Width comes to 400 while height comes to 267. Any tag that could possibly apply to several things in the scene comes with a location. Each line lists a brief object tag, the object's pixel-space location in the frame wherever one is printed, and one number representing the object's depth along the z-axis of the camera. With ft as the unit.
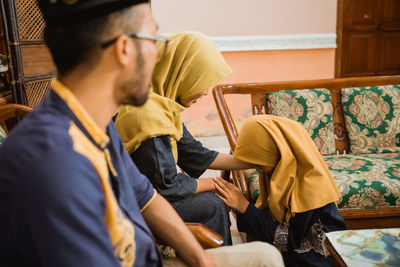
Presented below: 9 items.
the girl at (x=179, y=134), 4.89
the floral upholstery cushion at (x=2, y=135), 4.60
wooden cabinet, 17.65
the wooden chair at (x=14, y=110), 5.57
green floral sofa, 8.29
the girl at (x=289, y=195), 5.35
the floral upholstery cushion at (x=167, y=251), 4.32
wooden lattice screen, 7.26
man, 2.00
